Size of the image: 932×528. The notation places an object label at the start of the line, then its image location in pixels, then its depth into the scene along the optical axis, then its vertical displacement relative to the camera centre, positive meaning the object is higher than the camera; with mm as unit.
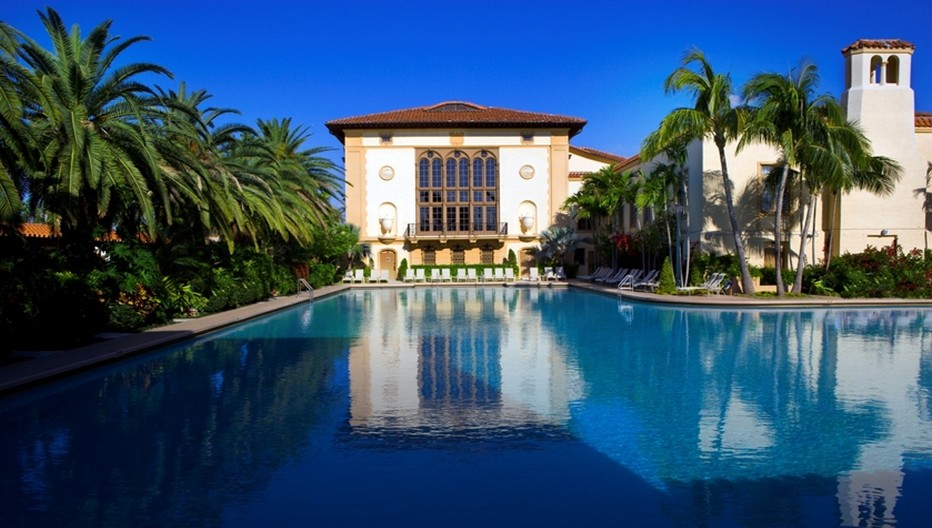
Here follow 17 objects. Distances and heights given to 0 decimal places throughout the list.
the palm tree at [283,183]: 21312 +2480
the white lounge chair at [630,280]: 27766 -1309
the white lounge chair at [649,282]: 27000 -1364
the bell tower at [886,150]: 25223 +3558
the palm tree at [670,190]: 25375 +2182
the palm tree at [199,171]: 15508 +1907
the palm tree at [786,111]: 21562 +4318
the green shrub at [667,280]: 24891 -1198
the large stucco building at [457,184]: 40312 +3792
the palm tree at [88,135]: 12680 +2235
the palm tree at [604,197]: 31719 +2481
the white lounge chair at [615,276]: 31328 -1334
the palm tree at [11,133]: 8984 +1688
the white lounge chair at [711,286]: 24344 -1369
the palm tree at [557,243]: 38625 +278
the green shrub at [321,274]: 32062 -1235
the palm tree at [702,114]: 21892 +4269
